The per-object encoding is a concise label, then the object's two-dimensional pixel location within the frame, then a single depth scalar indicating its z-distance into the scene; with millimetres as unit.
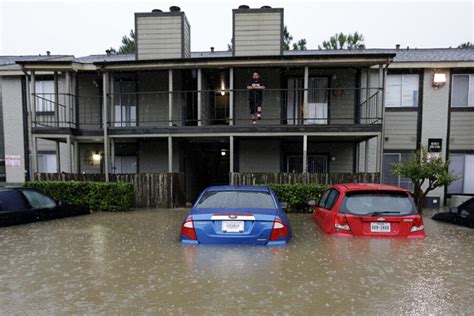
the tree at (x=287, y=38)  37406
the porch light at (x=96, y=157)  13211
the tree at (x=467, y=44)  37656
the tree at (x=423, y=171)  8578
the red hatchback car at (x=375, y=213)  4906
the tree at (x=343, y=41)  33594
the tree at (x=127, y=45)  38491
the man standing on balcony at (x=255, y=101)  10656
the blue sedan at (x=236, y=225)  4484
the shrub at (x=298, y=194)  9234
